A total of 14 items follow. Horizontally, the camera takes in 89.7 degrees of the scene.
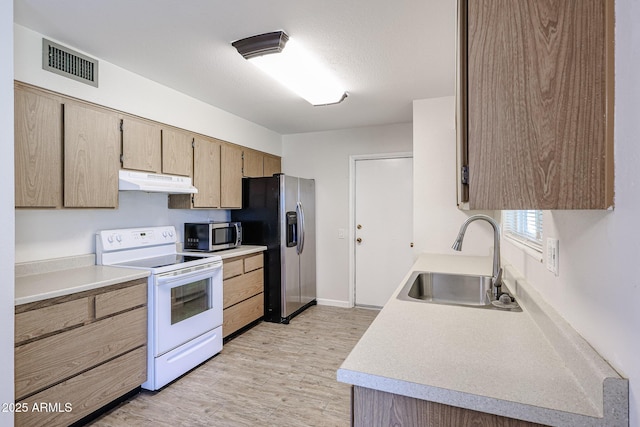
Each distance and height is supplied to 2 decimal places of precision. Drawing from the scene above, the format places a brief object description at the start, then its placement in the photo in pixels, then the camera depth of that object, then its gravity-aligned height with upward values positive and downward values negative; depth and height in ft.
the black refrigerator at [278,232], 12.18 -0.69
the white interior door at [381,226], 13.55 -0.50
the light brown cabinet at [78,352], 5.35 -2.60
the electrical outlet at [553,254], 3.40 -0.44
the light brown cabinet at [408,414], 2.48 -1.62
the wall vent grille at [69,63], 6.65 +3.32
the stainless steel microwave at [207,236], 10.54 -0.72
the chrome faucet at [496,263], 5.03 -0.78
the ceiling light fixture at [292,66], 6.72 +3.60
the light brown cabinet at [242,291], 10.30 -2.65
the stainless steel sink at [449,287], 6.29 -1.49
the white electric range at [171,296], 7.49 -2.11
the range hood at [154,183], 7.97 +0.86
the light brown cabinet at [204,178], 10.15 +1.23
